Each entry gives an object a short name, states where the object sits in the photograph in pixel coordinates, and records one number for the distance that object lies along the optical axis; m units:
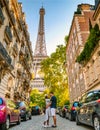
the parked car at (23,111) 14.86
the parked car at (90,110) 6.95
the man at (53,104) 9.51
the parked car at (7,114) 7.94
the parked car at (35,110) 32.69
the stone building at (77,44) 27.47
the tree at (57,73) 41.72
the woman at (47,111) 9.74
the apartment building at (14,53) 19.33
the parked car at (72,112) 13.88
